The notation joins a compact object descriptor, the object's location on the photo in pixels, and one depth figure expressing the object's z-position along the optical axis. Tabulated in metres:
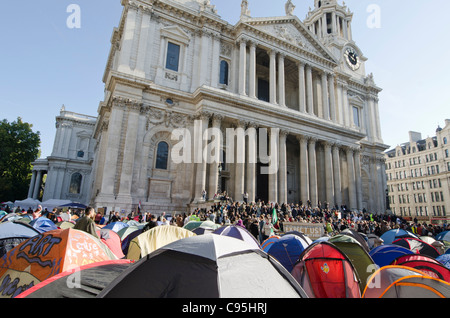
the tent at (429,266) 4.74
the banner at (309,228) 14.90
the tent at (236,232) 8.51
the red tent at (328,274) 5.22
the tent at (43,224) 9.28
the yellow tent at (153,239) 6.93
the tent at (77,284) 3.13
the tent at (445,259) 5.78
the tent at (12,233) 5.72
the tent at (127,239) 9.18
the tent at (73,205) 23.91
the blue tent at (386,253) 6.28
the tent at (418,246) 7.77
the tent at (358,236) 9.89
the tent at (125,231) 10.41
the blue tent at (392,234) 11.39
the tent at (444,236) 11.99
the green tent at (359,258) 6.01
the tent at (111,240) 7.65
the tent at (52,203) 27.16
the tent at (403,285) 3.38
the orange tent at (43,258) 4.16
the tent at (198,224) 11.70
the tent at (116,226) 11.90
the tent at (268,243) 7.99
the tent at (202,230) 9.91
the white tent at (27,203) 28.85
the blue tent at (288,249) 7.26
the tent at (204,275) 2.91
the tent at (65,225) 9.95
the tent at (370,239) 11.22
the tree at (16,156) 41.34
